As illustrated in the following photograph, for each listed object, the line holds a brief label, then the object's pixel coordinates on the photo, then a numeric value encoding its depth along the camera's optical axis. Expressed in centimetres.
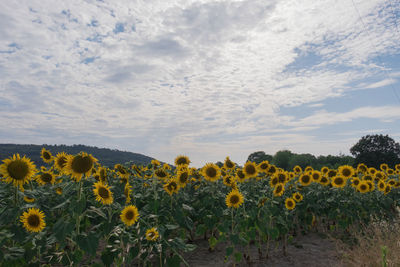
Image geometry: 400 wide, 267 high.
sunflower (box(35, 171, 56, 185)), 511
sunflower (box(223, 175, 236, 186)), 613
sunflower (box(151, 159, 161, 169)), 642
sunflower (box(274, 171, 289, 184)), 643
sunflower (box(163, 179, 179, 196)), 473
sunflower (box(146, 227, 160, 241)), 345
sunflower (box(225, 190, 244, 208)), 483
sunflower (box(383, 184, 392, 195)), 837
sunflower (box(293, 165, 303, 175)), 1157
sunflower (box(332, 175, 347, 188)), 779
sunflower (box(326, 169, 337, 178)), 877
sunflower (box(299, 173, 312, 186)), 756
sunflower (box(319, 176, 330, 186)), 773
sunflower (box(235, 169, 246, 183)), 631
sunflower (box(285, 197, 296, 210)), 618
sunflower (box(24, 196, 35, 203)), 437
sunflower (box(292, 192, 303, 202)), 669
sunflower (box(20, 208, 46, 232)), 341
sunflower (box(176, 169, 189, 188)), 509
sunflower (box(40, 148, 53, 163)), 585
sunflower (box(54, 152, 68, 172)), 465
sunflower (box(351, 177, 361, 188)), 788
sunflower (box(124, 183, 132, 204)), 425
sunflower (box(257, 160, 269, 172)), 712
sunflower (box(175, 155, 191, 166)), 641
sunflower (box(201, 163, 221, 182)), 557
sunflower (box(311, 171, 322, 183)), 804
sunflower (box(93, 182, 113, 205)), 346
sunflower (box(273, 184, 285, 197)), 577
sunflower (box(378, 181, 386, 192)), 838
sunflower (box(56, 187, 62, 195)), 485
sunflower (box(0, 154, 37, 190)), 336
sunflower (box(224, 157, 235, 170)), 723
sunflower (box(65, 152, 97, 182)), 338
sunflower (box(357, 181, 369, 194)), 771
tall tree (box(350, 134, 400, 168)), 4428
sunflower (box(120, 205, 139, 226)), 359
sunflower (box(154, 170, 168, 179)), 535
